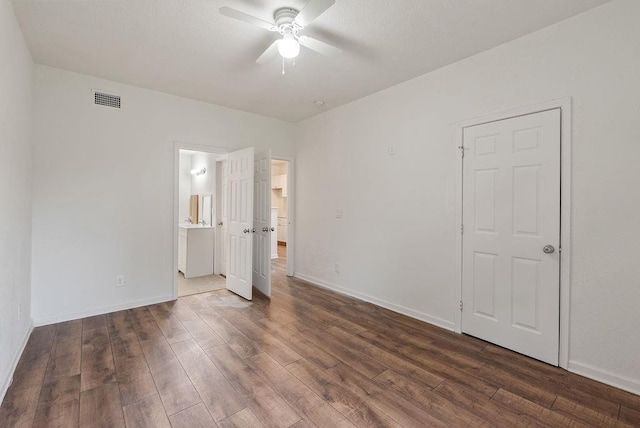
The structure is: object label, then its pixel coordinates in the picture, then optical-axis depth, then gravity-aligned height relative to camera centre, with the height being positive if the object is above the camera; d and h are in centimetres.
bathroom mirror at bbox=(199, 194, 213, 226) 561 +7
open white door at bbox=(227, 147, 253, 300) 394 -13
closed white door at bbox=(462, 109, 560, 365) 240 -17
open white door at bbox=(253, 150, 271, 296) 418 -15
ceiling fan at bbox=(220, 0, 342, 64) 191 +132
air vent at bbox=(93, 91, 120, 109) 336 +128
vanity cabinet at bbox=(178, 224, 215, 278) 507 -68
